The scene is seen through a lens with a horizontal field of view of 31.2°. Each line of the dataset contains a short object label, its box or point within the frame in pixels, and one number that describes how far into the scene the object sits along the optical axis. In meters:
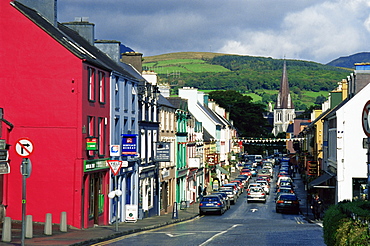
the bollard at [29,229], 23.48
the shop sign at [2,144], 28.31
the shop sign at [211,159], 81.51
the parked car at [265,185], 77.38
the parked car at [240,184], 80.69
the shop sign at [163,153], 46.47
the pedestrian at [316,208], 47.38
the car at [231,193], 64.12
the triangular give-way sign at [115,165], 29.84
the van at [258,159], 146.50
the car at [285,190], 63.94
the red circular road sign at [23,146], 18.72
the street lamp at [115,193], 30.88
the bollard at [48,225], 25.11
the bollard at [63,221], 27.09
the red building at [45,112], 30.06
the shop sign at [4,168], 21.38
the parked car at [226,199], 54.46
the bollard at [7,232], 21.59
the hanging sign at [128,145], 37.16
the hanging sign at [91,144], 30.97
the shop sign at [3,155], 24.04
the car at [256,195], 65.44
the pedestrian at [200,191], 73.06
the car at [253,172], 116.14
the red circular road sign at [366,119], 18.32
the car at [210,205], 49.44
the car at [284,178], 83.59
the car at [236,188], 70.75
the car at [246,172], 103.48
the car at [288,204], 52.72
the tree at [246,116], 139.38
